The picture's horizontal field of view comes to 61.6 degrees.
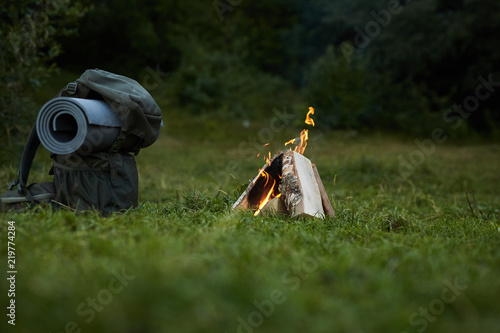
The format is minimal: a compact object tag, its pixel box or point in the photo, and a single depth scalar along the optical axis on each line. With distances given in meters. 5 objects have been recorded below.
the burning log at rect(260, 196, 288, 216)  3.83
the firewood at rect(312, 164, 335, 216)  3.97
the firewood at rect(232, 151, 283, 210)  3.87
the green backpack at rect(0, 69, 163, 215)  3.27
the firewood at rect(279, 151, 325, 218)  3.63
